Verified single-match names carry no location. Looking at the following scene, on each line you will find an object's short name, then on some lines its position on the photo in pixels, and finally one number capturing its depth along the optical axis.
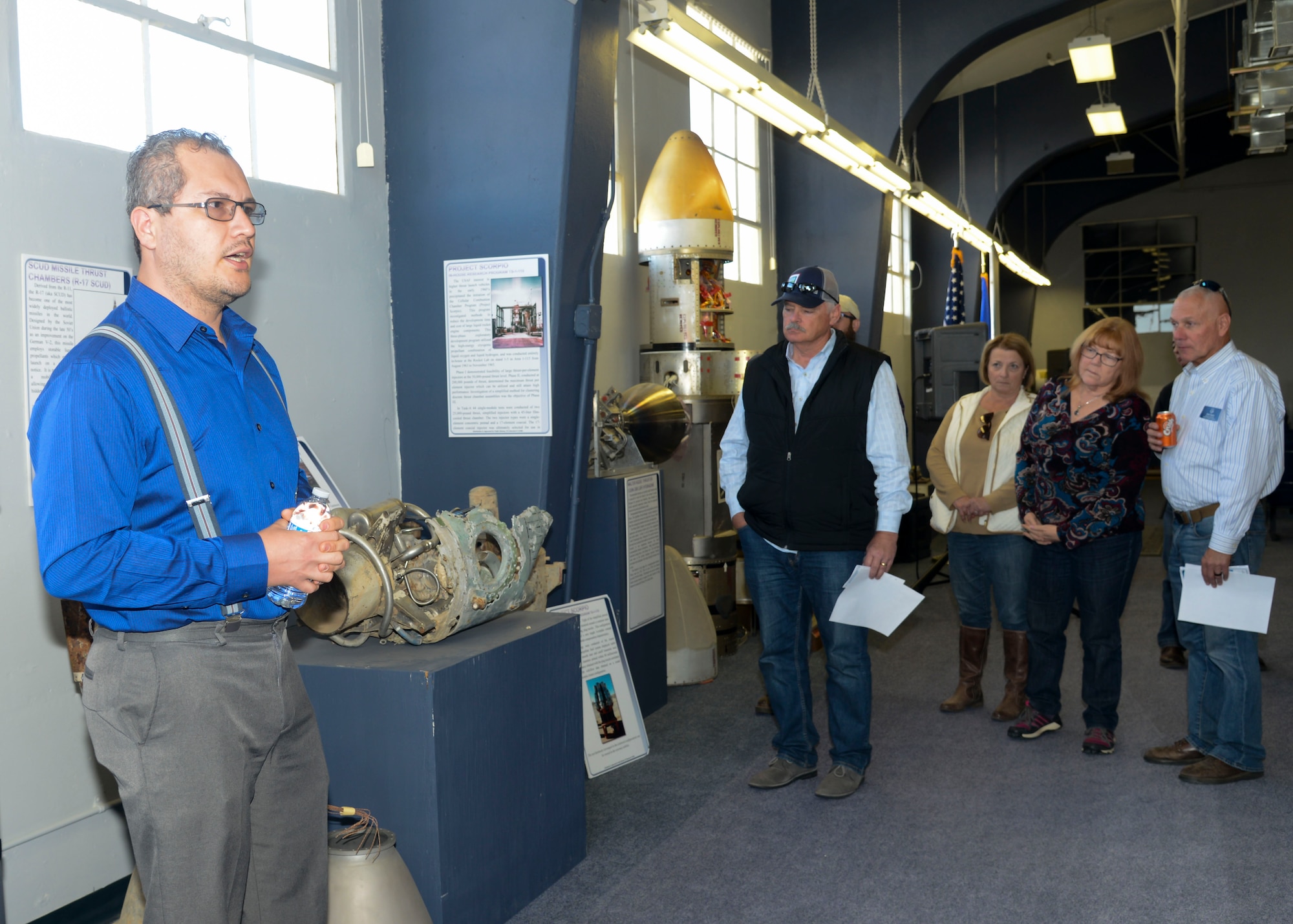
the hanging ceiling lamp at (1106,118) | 9.68
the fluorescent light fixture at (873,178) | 6.47
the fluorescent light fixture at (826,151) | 5.38
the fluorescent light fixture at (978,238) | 10.20
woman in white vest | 4.38
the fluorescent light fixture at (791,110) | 4.38
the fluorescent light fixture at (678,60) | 3.59
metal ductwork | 5.93
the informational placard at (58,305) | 2.70
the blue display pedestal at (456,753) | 2.60
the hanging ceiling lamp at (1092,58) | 7.62
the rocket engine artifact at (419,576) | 2.58
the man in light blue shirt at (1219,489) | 3.47
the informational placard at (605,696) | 3.94
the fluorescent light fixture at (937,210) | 7.95
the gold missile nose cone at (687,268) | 5.48
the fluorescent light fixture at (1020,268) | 13.17
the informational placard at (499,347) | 3.81
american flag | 12.27
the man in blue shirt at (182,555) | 1.61
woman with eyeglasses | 3.85
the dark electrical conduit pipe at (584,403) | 3.89
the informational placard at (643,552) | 4.53
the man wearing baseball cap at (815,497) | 3.49
